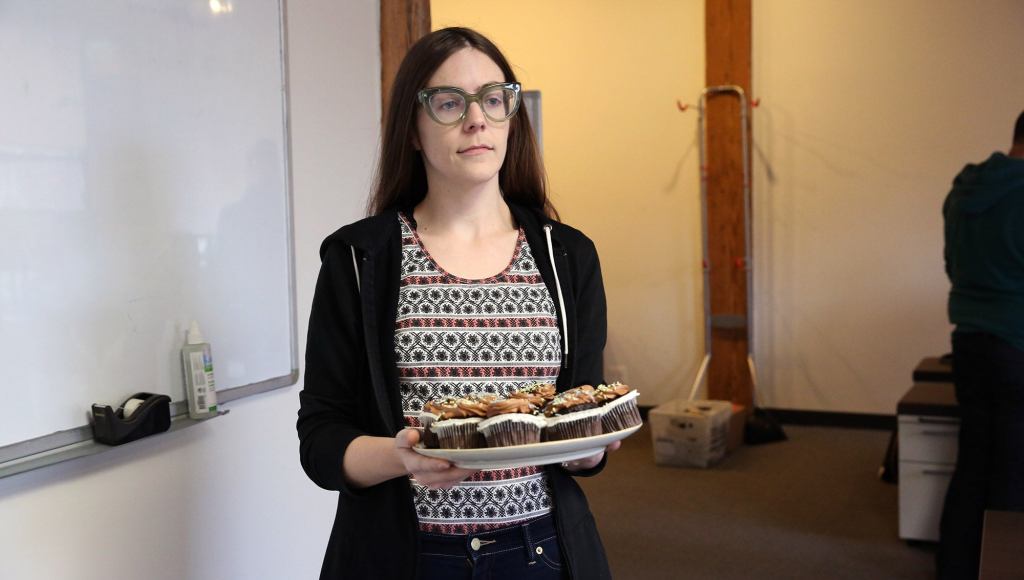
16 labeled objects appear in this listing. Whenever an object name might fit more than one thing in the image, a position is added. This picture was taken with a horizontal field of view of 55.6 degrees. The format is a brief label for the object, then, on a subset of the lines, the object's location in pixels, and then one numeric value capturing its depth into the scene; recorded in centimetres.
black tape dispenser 176
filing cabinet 394
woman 139
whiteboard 161
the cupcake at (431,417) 120
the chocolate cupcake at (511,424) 119
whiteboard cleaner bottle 201
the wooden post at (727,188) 648
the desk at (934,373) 477
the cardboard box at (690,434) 548
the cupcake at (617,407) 126
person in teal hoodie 328
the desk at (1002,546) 144
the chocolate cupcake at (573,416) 122
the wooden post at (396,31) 295
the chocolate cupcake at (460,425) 119
